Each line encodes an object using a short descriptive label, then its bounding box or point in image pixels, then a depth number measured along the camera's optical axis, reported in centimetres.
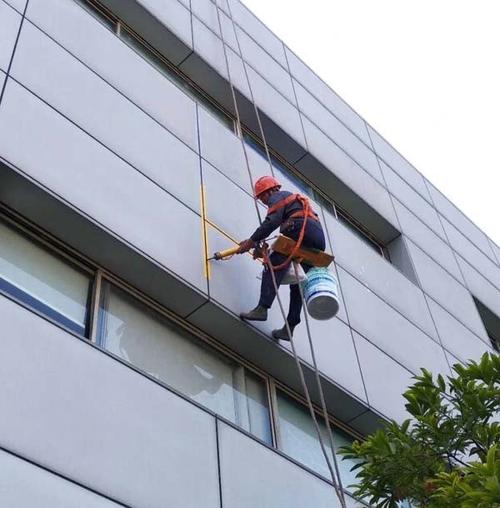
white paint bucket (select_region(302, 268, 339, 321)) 725
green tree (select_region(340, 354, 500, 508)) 554
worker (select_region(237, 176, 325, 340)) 751
